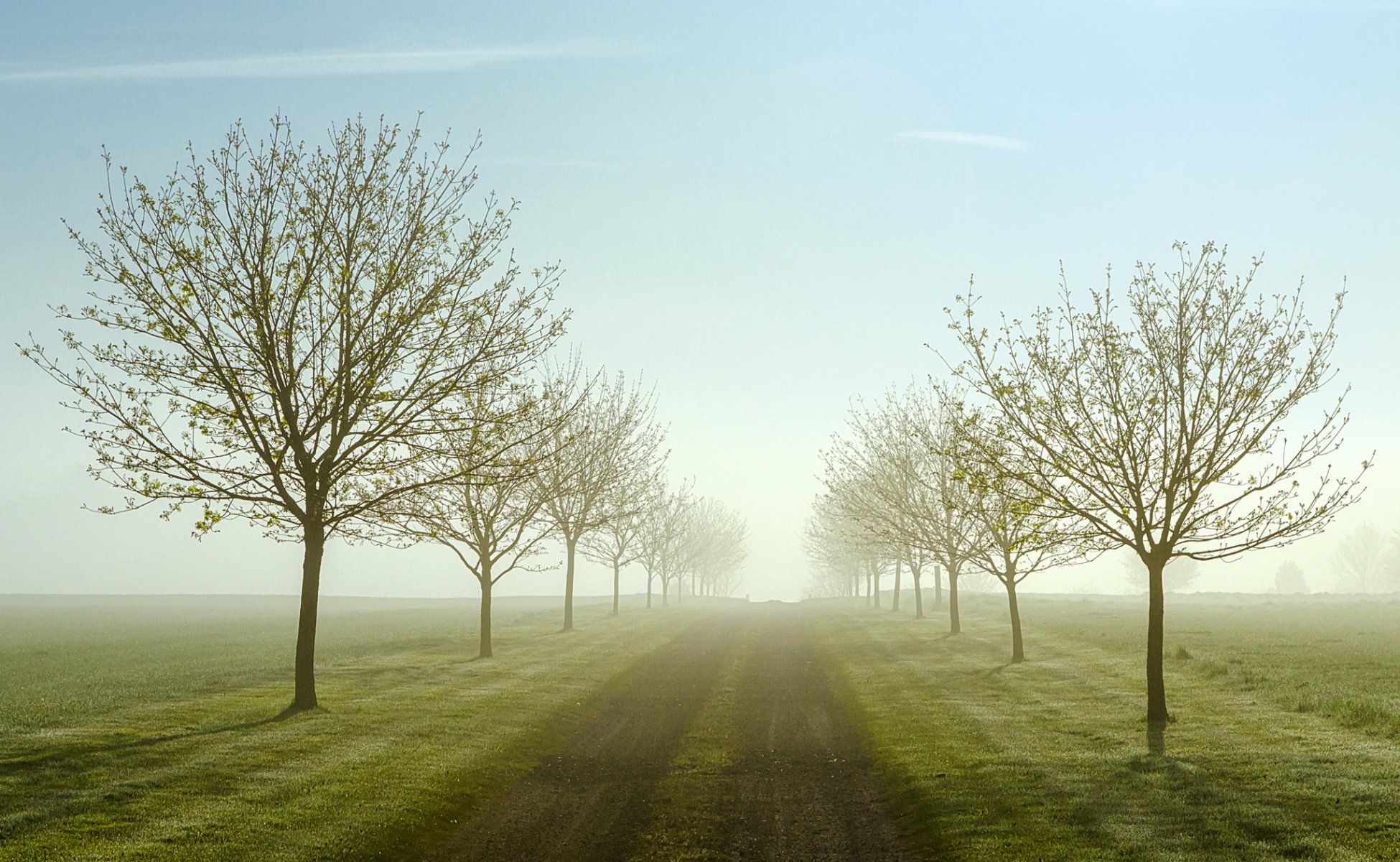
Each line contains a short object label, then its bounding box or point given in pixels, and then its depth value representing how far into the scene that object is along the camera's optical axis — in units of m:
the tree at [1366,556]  139.88
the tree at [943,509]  32.28
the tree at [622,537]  45.44
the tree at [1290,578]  144.62
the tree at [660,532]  58.22
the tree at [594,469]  32.91
